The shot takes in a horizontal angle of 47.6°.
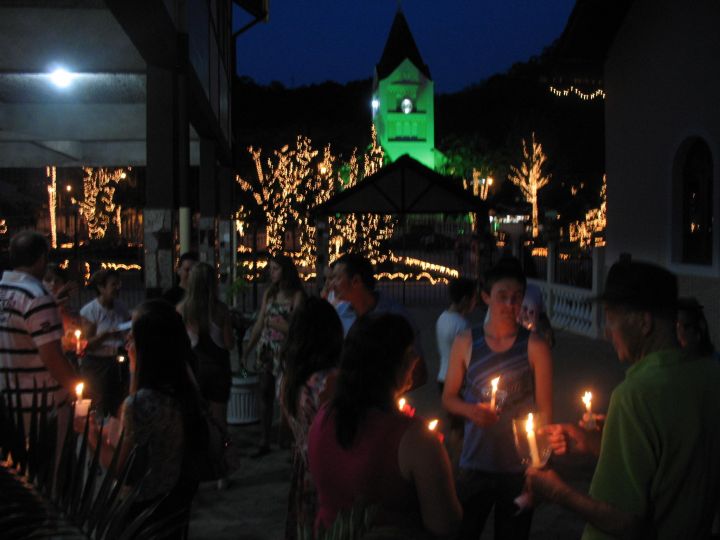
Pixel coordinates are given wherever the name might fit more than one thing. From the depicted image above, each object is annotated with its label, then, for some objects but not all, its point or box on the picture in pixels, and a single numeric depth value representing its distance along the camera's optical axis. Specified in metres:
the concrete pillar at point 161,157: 9.12
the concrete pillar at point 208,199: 16.27
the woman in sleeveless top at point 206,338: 6.40
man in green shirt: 2.31
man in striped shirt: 5.04
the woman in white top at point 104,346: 7.39
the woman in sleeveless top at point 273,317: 7.49
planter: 9.10
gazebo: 16.91
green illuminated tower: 89.19
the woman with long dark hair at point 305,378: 3.65
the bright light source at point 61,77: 11.08
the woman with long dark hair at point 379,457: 2.64
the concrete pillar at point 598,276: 15.94
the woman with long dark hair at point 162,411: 3.66
